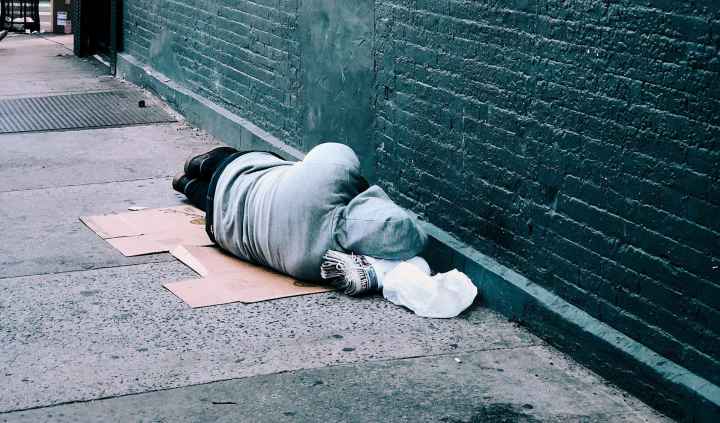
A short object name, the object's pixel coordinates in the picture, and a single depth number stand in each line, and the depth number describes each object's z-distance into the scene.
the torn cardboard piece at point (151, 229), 6.30
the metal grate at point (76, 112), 9.66
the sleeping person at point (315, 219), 5.56
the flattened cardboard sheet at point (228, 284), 5.48
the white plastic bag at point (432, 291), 5.31
